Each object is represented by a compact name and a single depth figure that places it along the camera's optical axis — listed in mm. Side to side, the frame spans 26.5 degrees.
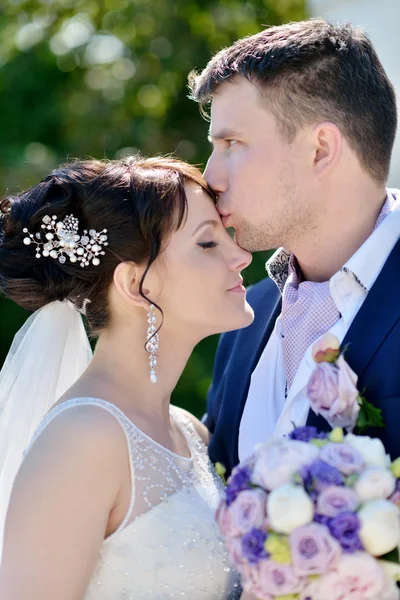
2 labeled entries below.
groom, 3434
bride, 2834
